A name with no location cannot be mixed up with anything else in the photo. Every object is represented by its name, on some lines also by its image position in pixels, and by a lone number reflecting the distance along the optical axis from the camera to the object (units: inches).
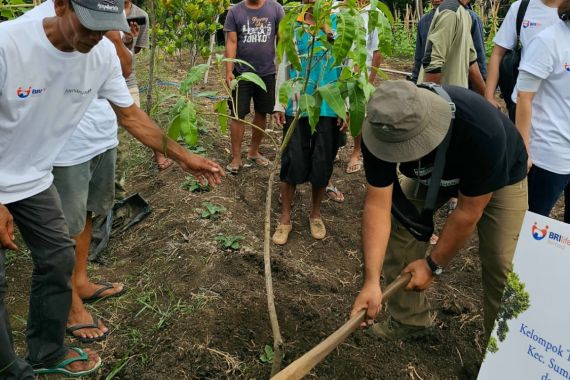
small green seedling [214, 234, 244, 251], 119.4
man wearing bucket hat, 63.3
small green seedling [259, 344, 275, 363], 88.2
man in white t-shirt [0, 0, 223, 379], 66.4
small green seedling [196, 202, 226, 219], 133.5
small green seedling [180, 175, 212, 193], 149.6
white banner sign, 61.3
